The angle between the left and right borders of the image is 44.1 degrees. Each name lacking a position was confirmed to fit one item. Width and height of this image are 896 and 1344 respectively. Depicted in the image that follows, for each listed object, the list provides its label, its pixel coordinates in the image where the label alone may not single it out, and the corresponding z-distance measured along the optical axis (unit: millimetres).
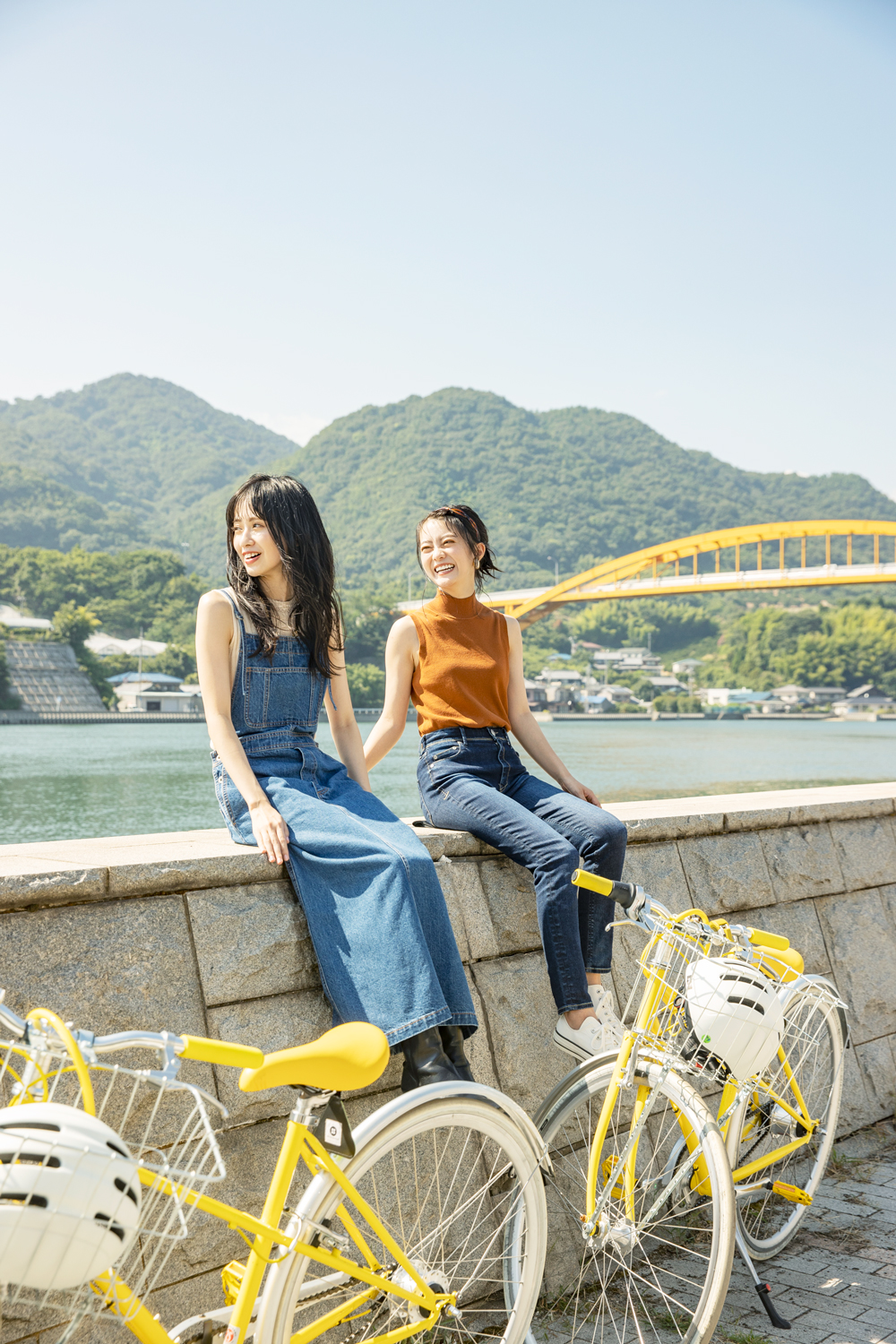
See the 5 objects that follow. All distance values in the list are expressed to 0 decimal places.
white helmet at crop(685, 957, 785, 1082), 2078
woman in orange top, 2334
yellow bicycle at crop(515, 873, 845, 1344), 2000
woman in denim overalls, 1960
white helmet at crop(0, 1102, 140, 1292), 1155
